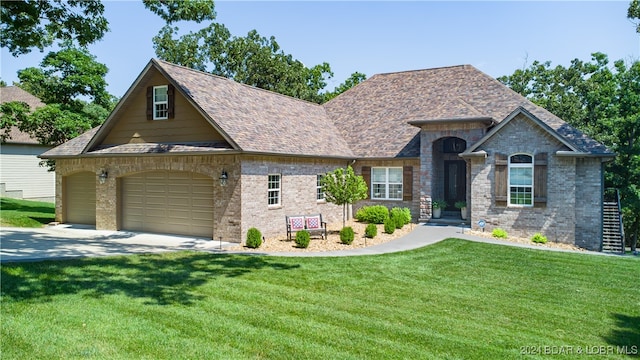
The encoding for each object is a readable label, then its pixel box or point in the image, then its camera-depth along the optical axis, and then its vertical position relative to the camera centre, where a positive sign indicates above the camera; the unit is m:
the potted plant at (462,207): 20.97 -1.53
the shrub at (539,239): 17.12 -2.49
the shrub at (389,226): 18.38 -2.13
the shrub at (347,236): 16.00 -2.20
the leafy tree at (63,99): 25.53 +5.03
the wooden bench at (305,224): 16.70 -1.85
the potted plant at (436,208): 21.27 -1.55
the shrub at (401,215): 19.84 -1.83
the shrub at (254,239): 15.01 -2.16
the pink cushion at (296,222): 16.73 -1.77
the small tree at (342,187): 17.70 -0.43
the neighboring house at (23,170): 31.33 +0.54
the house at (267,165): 16.45 +0.51
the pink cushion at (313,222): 17.00 -1.79
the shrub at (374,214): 21.17 -1.85
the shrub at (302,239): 15.15 -2.19
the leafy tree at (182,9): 14.15 +5.58
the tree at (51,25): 13.76 +5.16
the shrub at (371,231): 17.12 -2.18
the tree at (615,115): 23.14 +3.87
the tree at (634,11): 14.52 +5.61
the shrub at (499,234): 17.82 -2.38
